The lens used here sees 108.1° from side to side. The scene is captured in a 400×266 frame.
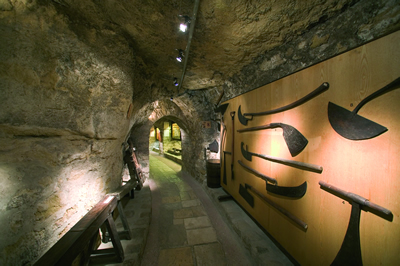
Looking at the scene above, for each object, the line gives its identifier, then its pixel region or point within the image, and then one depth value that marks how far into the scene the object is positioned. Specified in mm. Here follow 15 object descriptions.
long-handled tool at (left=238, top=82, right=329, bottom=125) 1552
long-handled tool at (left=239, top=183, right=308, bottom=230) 1787
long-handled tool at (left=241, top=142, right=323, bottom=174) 1620
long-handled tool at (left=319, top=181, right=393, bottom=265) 1227
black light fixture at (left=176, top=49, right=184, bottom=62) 2602
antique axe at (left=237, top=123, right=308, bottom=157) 1793
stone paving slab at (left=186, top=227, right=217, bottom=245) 2764
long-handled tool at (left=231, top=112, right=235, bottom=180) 3670
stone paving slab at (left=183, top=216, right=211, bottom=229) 3191
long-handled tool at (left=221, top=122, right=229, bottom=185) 4255
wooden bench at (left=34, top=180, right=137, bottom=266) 1345
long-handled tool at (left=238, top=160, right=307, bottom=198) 1798
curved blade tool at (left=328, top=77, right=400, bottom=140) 1160
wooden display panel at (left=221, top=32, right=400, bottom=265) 1121
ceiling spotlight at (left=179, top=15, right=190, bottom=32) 1797
